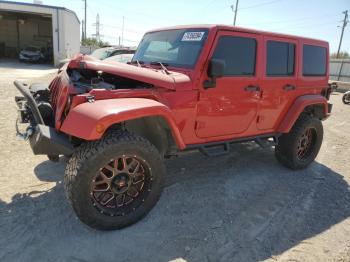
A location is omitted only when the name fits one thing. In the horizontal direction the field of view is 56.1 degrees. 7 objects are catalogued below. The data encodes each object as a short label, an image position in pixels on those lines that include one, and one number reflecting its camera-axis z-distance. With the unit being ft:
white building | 78.31
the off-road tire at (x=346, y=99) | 47.40
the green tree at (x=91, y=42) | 172.55
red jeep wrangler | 9.98
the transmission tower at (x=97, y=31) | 208.63
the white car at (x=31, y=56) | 85.66
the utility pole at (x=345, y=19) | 149.69
